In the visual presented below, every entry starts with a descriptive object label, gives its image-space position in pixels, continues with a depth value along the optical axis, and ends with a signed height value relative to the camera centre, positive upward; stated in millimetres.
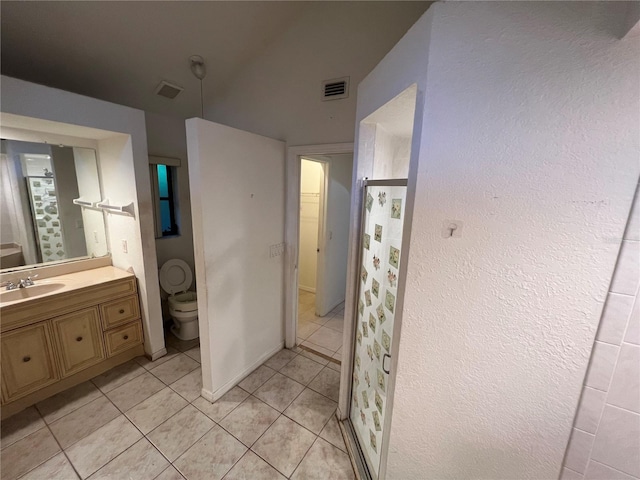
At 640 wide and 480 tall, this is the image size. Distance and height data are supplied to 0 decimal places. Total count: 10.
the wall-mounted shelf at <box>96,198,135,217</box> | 2064 -137
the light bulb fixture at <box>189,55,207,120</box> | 2057 +1104
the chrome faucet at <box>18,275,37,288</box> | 1860 -716
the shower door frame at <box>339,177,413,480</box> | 927 -753
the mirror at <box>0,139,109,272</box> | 1891 -134
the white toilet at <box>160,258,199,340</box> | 2600 -1149
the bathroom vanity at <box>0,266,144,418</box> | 1674 -1086
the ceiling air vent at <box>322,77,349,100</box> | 1926 +888
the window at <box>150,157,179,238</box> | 2666 -33
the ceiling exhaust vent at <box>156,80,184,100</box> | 2213 +958
